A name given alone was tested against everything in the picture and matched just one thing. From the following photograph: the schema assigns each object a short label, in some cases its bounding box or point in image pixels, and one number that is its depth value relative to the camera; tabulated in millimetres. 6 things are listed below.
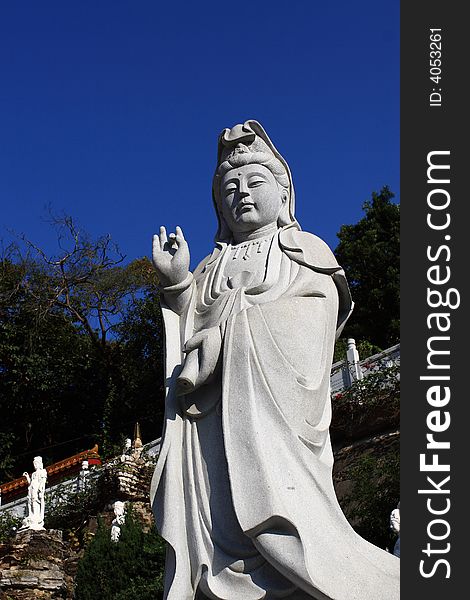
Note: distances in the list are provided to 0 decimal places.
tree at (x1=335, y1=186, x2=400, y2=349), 23609
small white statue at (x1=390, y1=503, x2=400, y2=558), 6695
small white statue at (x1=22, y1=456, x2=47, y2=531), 15617
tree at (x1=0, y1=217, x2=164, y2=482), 24828
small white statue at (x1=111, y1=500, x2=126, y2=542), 11738
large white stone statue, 3742
